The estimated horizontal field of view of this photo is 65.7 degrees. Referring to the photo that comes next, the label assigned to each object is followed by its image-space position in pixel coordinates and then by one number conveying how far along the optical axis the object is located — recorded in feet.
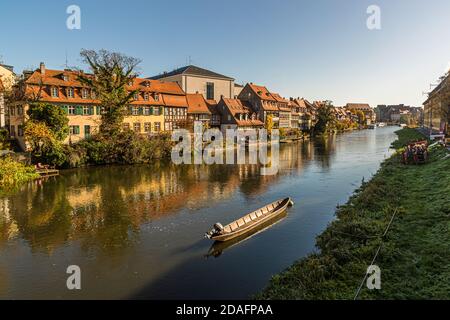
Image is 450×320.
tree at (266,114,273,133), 249.34
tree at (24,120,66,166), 120.67
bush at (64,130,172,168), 132.05
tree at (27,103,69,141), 124.98
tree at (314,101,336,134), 306.76
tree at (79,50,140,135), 143.84
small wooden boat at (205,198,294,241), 53.06
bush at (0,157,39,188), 100.58
